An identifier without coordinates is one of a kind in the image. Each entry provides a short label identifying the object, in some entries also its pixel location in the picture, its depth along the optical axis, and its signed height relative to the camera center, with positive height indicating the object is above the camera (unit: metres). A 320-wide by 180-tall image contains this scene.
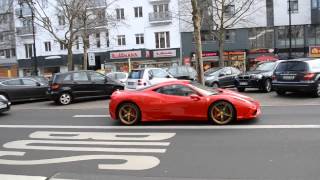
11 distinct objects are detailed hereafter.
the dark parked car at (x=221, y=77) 25.52 -0.99
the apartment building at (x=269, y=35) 50.22 +2.28
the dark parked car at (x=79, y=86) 20.42 -1.00
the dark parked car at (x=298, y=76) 17.52 -0.75
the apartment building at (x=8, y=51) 60.44 +1.78
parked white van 21.96 -0.76
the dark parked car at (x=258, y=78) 21.61 -0.94
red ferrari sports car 11.96 -1.14
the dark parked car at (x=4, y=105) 16.73 -1.36
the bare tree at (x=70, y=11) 36.59 +4.03
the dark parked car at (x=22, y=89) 21.98 -1.11
